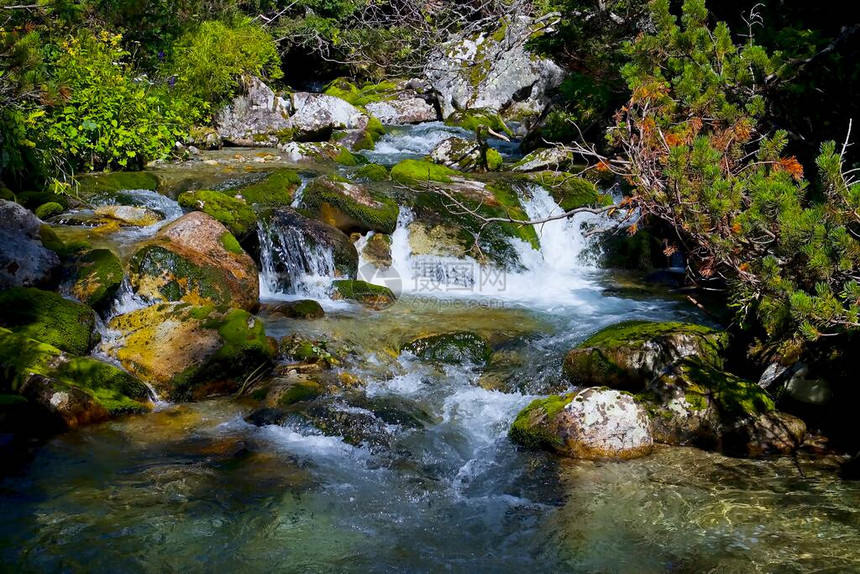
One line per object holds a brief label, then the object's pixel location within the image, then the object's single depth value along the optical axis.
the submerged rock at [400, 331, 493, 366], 8.03
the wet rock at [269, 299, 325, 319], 9.01
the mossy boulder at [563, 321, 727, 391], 7.08
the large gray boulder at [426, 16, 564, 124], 22.84
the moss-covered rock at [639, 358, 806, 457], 5.91
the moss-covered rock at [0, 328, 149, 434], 5.95
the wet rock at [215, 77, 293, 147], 17.31
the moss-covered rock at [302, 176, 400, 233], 11.60
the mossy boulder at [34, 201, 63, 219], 10.20
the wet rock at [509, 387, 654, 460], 5.87
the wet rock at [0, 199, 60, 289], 7.85
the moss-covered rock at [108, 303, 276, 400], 6.89
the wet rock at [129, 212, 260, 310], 8.47
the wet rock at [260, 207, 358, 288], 10.44
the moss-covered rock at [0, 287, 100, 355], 6.97
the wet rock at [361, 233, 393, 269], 11.37
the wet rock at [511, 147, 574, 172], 15.08
